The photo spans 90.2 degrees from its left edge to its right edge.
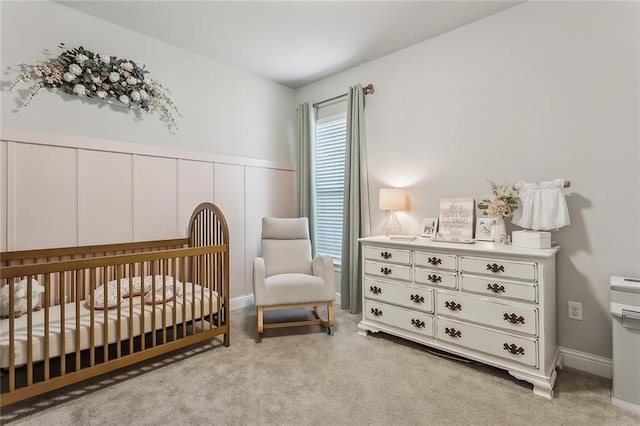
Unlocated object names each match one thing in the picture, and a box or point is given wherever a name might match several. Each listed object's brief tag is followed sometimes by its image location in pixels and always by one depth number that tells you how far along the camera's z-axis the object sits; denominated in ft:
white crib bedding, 5.66
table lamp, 9.71
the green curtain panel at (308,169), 12.79
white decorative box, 6.77
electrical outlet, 7.26
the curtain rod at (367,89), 10.93
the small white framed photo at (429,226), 9.39
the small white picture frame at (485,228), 8.29
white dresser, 6.36
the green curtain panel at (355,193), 11.03
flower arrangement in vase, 7.62
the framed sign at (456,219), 8.69
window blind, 12.33
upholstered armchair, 8.95
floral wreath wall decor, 7.61
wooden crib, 5.63
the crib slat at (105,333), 6.36
